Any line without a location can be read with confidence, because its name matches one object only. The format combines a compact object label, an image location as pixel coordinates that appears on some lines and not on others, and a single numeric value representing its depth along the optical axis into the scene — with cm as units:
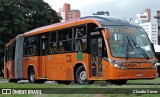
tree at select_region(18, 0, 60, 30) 5699
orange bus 1700
